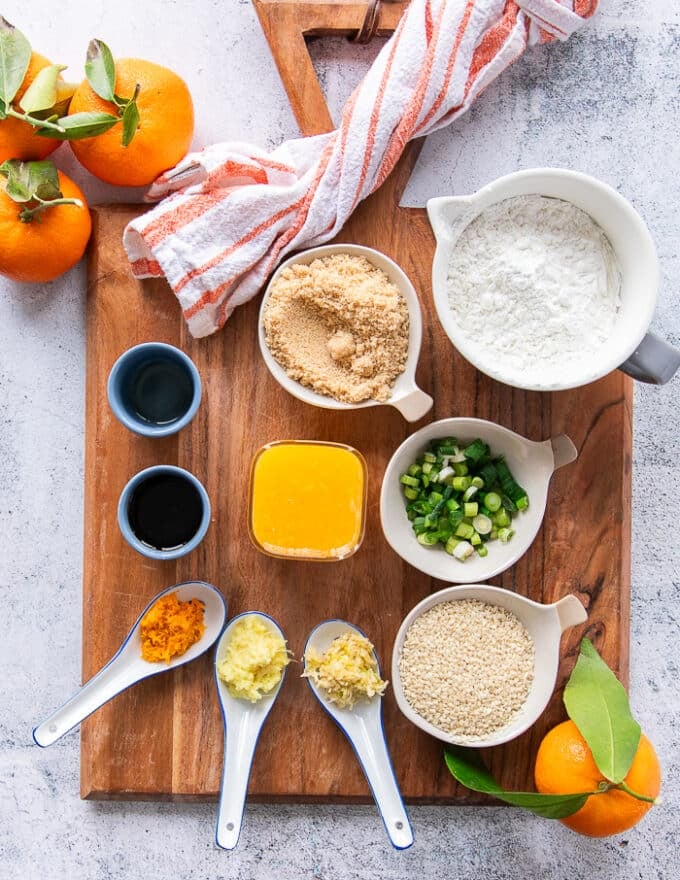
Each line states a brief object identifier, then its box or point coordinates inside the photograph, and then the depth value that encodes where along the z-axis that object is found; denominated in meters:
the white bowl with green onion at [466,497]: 0.58
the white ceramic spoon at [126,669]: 0.58
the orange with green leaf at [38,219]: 0.56
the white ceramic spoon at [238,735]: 0.58
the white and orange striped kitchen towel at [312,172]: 0.58
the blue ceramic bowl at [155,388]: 0.57
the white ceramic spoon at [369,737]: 0.58
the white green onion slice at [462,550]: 0.58
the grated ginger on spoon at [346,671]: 0.58
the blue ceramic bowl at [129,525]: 0.56
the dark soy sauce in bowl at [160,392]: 0.58
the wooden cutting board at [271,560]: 0.60
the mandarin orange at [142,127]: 0.57
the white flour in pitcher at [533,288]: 0.56
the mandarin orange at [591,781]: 0.56
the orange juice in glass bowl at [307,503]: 0.56
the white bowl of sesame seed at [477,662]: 0.57
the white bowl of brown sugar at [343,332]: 0.57
